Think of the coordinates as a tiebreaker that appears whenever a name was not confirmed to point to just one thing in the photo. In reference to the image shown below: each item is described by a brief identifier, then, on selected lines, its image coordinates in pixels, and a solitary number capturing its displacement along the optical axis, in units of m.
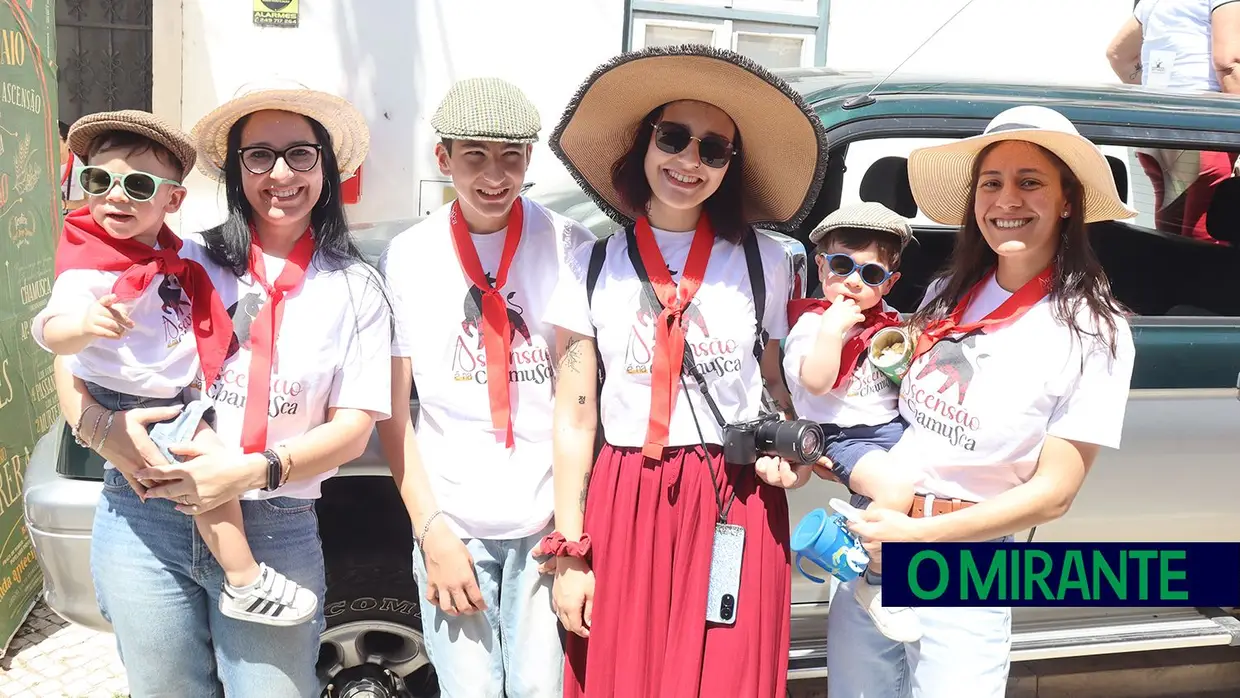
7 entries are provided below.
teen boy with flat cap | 2.17
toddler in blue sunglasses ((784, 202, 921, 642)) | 2.12
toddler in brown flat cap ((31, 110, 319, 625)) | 1.95
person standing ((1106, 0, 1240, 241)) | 3.76
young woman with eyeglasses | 2.04
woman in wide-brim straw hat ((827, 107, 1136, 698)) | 2.02
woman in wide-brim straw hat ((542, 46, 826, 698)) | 2.15
